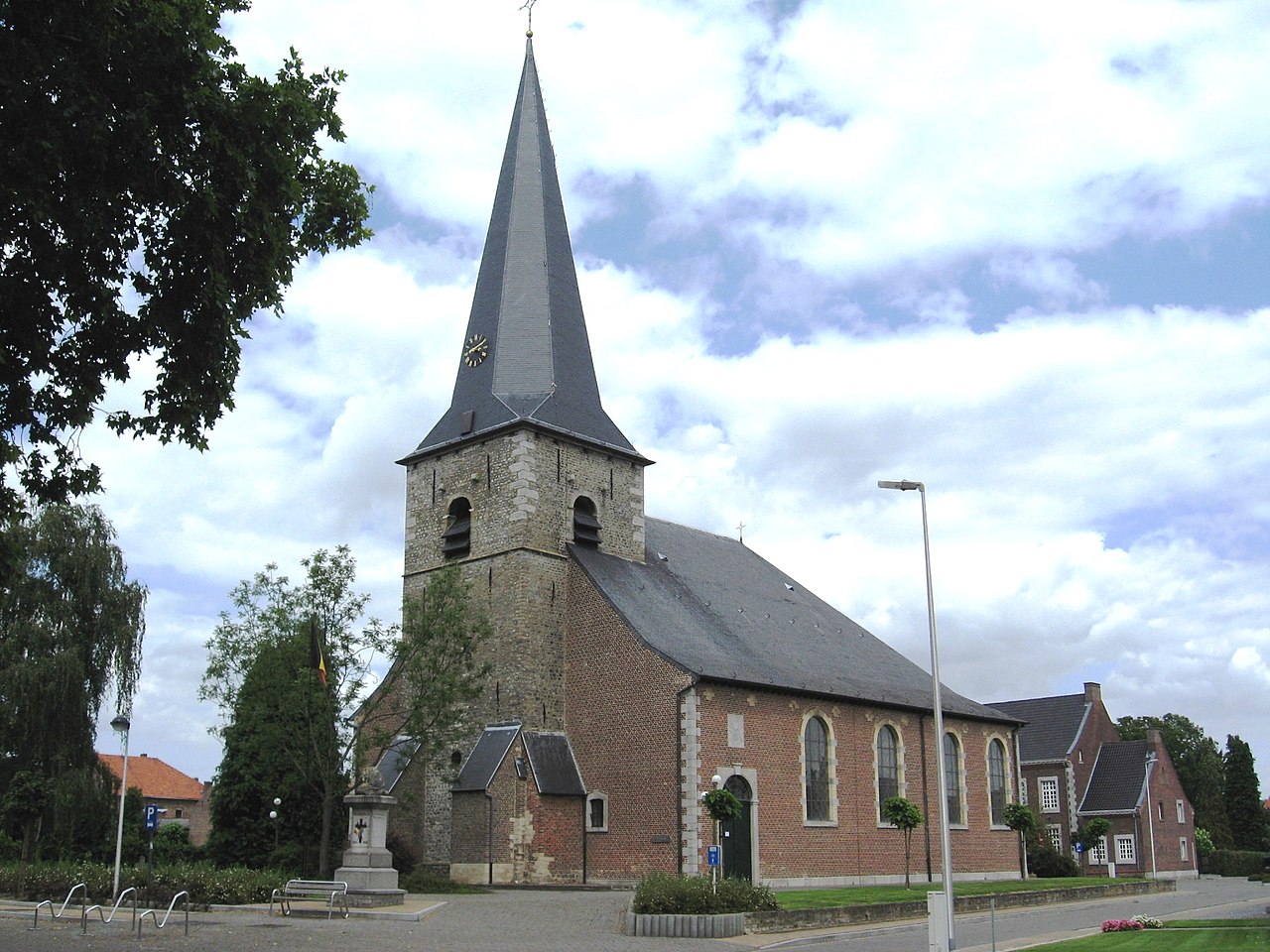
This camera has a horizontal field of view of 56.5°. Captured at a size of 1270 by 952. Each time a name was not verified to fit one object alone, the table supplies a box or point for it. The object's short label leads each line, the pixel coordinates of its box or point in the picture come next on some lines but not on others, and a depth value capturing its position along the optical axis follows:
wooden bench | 22.53
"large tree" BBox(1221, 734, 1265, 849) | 72.88
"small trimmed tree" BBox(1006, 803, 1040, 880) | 38.88
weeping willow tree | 34.19
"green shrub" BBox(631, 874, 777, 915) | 20.67
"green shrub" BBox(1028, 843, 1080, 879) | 44.75
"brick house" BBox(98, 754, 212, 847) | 69.25
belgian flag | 28.17
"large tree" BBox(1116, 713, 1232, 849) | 75.69
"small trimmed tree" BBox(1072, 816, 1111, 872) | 45.28
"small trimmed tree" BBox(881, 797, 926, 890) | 33.06
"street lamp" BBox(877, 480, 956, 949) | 18.25
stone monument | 24.02
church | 30.34
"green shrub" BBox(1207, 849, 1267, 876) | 63.97
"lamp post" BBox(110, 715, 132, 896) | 23.65
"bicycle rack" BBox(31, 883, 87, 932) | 19.62
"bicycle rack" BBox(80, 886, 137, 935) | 18.43
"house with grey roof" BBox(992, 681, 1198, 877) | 56.16
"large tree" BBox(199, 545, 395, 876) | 29.27
